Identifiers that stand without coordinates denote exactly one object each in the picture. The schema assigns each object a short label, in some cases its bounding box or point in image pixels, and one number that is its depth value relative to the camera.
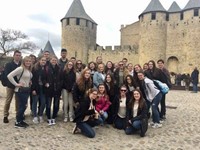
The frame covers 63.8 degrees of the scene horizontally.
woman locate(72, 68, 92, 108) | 3.74
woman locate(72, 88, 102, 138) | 3.48
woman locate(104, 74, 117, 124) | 3.86
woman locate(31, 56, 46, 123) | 3.73
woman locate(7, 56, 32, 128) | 3.52
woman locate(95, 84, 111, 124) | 3.70
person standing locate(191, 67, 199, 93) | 9.22
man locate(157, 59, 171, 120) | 4.27
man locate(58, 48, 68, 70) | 4.19
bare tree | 19.56
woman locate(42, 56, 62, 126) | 3.79
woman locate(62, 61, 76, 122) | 3.88
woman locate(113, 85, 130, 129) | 3.79
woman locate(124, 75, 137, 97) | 3.85
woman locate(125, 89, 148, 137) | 3.60
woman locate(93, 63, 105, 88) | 3.95
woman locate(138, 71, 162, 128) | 4.01
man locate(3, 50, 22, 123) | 3.70
